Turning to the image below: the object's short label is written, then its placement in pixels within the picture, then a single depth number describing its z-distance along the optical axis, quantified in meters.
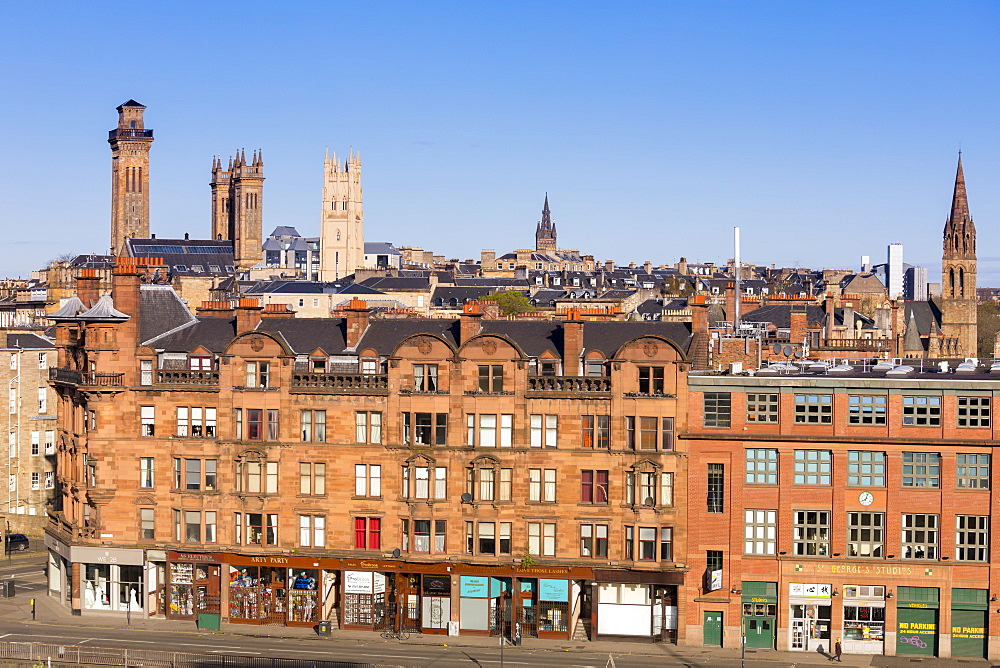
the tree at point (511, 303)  181.00
